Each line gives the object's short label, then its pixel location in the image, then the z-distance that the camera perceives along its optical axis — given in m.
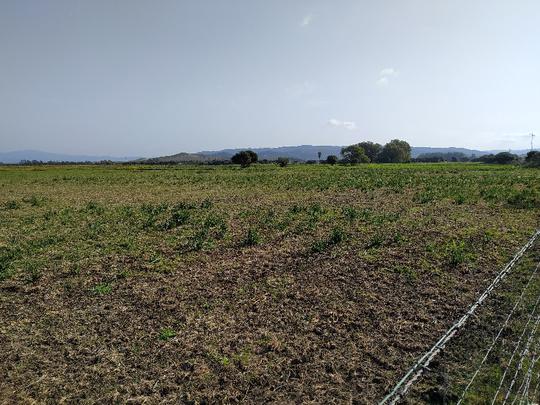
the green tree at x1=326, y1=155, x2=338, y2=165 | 118.88
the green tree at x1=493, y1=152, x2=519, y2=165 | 115.81
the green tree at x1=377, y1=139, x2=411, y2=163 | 171.50
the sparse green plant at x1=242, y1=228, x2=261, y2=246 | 14.04
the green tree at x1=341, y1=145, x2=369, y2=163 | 141.81
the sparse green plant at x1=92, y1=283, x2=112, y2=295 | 9.59
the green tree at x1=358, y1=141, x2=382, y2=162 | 196.88
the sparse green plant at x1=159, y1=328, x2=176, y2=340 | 7.26
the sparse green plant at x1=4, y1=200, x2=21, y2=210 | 24.89
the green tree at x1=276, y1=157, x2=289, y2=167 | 101.64
